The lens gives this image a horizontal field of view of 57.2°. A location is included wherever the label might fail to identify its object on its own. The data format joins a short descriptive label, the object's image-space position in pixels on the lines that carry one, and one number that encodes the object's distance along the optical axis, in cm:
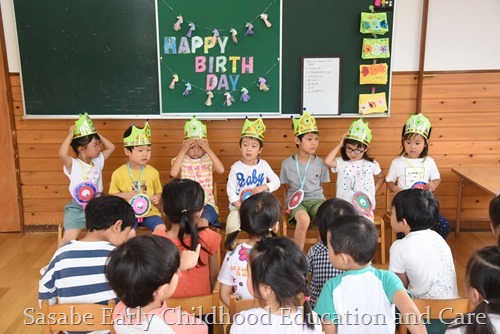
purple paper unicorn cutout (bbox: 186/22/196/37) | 365
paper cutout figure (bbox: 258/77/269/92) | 377
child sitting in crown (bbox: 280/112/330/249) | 341
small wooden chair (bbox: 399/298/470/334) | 159
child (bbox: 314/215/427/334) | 158
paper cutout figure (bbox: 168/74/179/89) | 376
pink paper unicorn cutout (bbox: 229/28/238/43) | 367
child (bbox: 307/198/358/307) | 204
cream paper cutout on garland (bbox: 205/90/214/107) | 379
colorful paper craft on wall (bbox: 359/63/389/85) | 374
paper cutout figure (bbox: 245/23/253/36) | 367
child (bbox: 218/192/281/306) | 196
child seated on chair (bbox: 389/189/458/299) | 194
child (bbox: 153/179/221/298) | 209
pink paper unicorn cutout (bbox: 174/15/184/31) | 364
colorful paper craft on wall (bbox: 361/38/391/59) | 369
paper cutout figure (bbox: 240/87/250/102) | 378
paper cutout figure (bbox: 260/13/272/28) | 367
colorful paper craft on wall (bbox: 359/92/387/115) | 379
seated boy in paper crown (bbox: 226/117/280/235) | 344
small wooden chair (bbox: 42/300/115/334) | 158
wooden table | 330
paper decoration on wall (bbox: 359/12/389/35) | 365
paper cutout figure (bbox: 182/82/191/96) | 377
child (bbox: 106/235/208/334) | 144
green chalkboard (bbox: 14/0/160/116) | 367
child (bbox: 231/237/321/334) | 142
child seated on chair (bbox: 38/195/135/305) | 179
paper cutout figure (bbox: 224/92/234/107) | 380
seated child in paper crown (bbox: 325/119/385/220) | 341
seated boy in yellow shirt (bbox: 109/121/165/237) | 328
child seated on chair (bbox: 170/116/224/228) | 345
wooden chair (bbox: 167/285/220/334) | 163
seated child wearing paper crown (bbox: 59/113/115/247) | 327
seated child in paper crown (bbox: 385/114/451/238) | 341
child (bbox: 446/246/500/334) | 136
